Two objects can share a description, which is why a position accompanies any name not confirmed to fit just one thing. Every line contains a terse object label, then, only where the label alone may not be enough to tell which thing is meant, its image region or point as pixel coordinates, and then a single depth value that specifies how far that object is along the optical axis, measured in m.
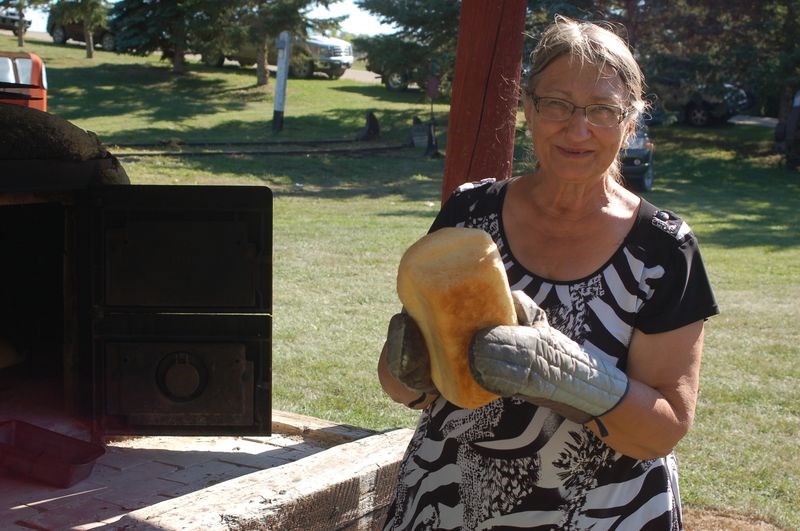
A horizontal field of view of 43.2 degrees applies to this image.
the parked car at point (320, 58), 33.62
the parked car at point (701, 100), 23.50
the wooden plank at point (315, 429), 3.96
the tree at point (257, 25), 27.77
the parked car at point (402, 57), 23.98
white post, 24.28
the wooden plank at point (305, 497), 2.73
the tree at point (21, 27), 21.15
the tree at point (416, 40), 23.06
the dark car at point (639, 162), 19.31
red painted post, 3.55
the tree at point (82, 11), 23.62
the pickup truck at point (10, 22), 34.91
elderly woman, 2.02
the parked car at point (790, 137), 23.08
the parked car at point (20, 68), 10.86
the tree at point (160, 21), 27.97
